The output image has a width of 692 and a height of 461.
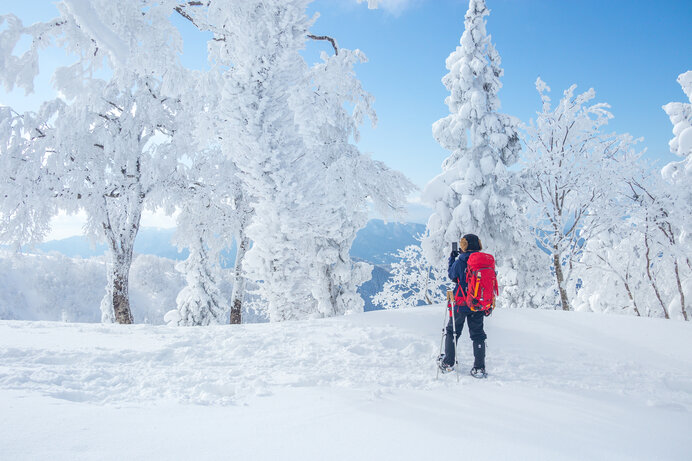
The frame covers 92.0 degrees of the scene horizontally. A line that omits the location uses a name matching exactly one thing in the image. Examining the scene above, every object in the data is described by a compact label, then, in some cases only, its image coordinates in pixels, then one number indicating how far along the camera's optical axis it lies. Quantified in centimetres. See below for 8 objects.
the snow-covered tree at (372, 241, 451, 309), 2169
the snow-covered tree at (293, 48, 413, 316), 927
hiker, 471
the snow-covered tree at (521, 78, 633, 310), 1297
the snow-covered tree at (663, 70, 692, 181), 1412
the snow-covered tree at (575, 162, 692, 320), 1213
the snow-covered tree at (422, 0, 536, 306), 1383
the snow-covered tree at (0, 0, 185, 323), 526
